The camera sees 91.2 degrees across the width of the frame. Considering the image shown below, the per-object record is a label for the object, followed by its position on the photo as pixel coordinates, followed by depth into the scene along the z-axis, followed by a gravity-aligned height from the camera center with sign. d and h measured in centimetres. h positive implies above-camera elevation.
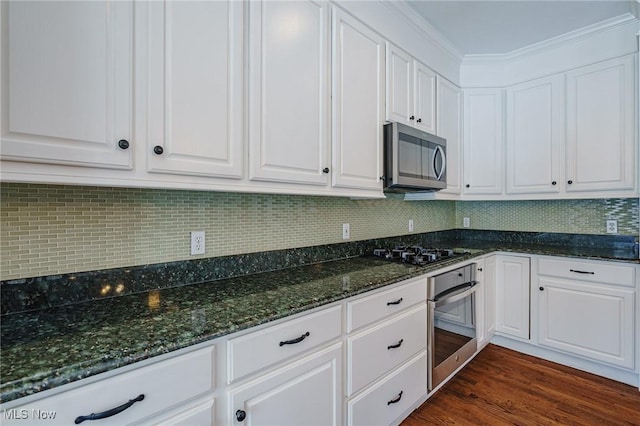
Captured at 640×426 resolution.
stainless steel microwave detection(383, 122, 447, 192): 195 +35
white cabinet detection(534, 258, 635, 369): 217 -72
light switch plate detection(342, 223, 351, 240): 221 -14
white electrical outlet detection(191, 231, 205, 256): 147 -15
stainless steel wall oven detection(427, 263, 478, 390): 192 -73
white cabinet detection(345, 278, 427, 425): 144 -74
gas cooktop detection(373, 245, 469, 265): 204 -30
